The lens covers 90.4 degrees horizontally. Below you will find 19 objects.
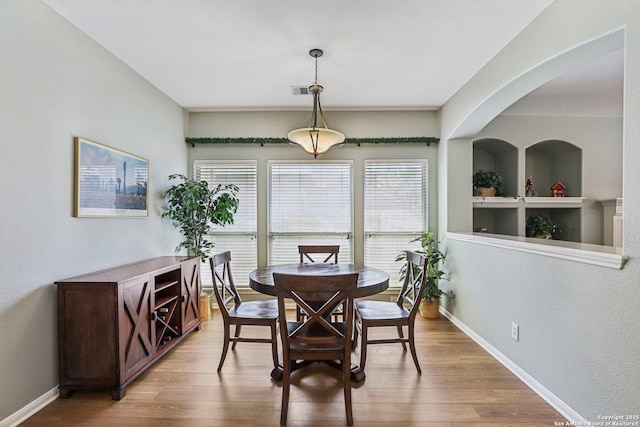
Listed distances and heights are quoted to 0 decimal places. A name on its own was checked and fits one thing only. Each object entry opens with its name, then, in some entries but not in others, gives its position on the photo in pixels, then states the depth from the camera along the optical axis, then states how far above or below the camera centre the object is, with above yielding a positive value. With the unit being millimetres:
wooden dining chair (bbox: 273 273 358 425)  1877 -719
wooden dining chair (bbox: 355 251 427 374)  2486 -822
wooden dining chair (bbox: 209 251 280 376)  2500 -823
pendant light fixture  2783 +689
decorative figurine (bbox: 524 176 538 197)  4402 +331
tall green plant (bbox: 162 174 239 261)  3699 +58
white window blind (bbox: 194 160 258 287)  4430 -98
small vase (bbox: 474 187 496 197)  4129 +284
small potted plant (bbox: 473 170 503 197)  4180 +425
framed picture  2455 +284
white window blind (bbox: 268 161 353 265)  4410 +207
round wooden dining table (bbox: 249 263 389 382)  2377 -528
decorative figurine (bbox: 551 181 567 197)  4387 +328
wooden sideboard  2172 -822
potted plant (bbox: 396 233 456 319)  3857 -805
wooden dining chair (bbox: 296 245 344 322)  3603 -400
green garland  4309 +1004
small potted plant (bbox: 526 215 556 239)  4371 -185
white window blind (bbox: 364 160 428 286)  4402 +68
